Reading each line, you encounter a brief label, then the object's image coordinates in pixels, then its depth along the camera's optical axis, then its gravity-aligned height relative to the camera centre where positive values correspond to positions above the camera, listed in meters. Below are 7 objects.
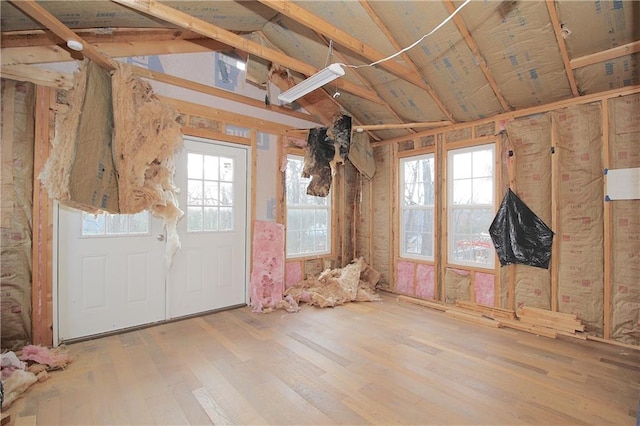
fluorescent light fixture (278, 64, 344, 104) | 2.53 +1.26
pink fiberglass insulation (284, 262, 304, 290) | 4.74 -0.95
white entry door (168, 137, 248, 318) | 3.77 -0.23
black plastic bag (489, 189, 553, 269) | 3.53 -0.23
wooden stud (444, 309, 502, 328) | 3.55 -1.25
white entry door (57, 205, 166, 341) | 3.05 -0.64
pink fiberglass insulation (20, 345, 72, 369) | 2.53 -1.23
